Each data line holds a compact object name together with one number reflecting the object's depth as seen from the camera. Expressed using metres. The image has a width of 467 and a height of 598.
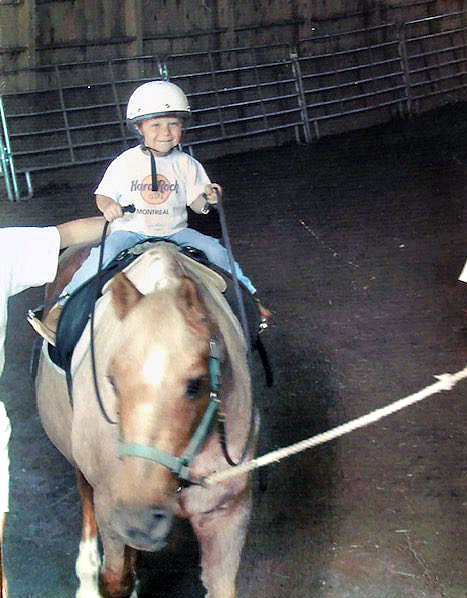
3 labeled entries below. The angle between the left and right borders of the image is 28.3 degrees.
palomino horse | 2.50
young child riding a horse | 3.77
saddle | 3.33
